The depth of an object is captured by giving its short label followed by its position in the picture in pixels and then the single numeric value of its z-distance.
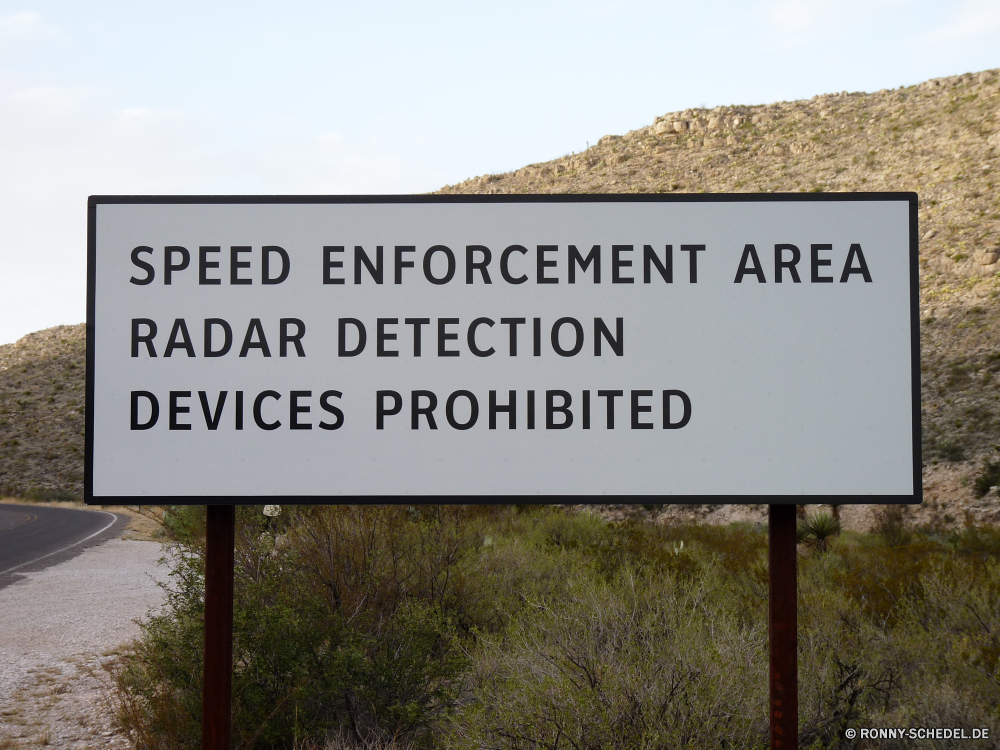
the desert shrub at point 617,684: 3.76
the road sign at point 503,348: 3.09
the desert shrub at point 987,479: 19.77
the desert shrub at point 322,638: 4.65
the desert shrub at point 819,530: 12.22
